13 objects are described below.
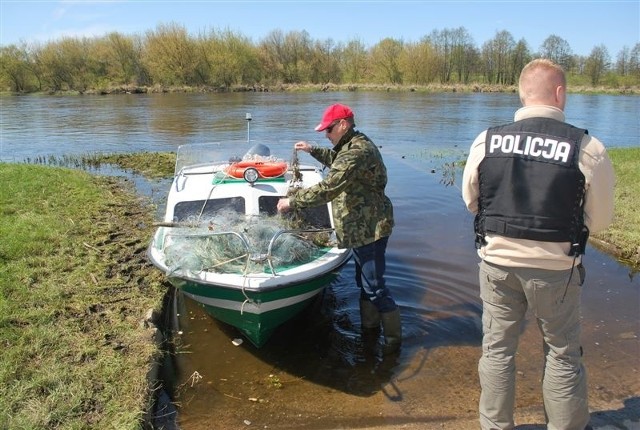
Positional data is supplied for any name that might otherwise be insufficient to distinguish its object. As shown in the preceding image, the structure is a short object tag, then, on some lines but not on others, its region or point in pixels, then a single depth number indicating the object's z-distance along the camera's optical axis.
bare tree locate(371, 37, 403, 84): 76.50
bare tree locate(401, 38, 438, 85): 75.00
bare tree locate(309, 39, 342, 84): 78.94
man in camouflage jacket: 4.86
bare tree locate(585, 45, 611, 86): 68.62
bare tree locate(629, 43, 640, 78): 69.72
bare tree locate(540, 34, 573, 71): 74.31
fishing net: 5.21
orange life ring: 6.57
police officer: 3.02
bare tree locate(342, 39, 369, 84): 79.88
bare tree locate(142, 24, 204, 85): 70.19
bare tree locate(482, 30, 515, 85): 75.88
